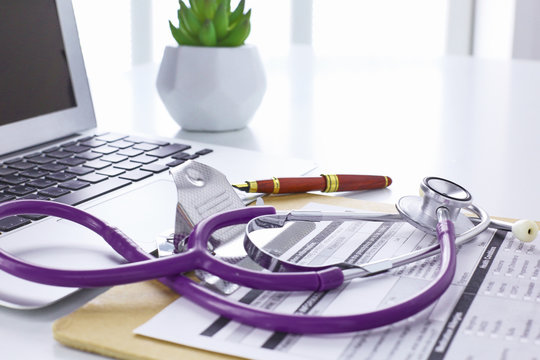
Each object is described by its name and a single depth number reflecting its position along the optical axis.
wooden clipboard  0.72
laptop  0.92
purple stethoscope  0.72
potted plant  1.20
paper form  0.71
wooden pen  1.00
